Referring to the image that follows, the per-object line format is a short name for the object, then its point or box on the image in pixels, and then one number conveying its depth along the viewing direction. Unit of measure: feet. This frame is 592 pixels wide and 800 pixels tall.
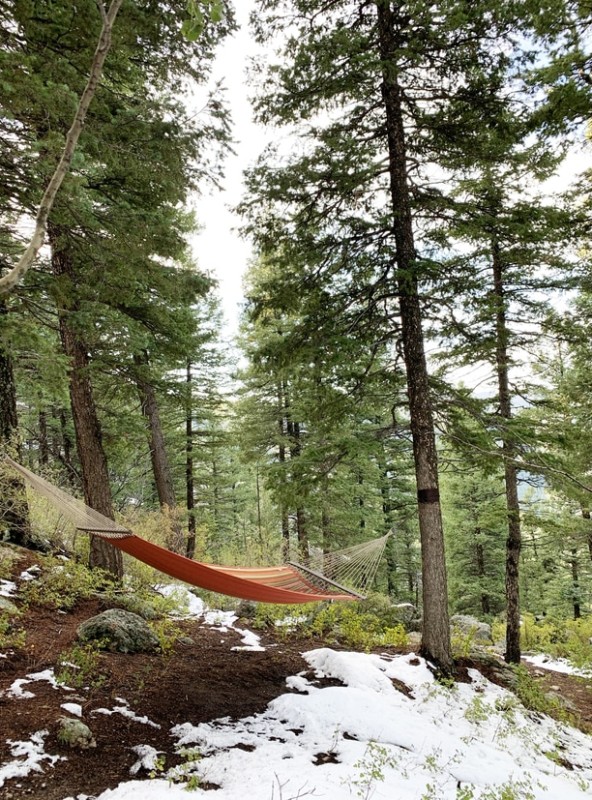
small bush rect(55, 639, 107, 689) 9.50
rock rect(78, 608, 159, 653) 11.72
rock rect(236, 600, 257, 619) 19.20
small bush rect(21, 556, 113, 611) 13.35
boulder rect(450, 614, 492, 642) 25.29
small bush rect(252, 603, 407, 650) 16.60
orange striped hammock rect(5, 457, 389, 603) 8.98
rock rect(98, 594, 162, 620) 14.94
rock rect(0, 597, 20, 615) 11.81
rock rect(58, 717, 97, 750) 7.53
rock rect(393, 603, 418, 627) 23.55
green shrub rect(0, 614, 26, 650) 10.21
